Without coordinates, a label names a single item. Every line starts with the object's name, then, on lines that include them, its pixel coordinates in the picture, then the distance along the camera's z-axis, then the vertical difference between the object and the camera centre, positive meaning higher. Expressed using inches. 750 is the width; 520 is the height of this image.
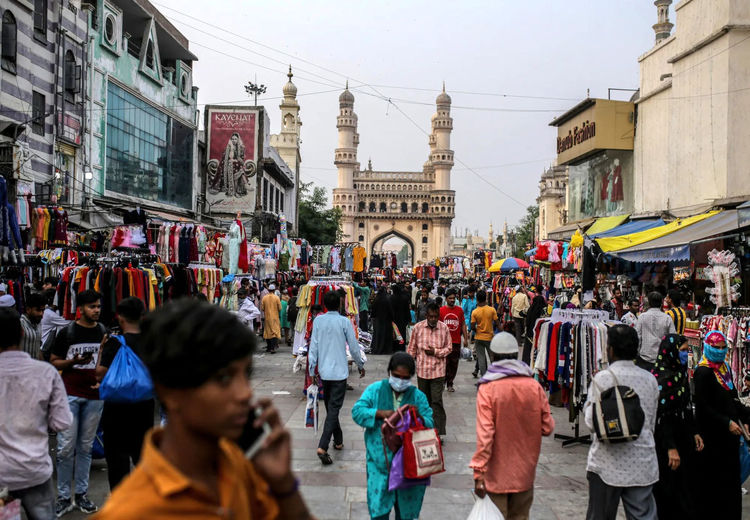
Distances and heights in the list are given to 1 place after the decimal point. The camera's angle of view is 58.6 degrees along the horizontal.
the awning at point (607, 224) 698.8 +53.0
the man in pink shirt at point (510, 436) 156.0 -38.7
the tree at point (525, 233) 2564.0 +160.7
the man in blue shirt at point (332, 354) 257.9 -33.6
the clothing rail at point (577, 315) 292.7 -18.7
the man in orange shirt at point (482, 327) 426.3 -35.6
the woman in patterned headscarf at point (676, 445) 180.1 -46.1
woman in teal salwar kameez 161.2 -37.9
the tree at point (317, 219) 2101.9 +159.9
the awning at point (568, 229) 859.7 +58.8
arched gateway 3796.8 +415.0
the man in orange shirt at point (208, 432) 54.4 -14.0
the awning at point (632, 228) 539.0 +38.7
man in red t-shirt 390.0 -34.5
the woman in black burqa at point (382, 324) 565.9 -48.2
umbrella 816.3 +8.2
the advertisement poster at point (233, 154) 1089.4 +184.7
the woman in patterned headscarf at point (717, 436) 183.6 -44.8
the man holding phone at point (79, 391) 195.3 -38.4
